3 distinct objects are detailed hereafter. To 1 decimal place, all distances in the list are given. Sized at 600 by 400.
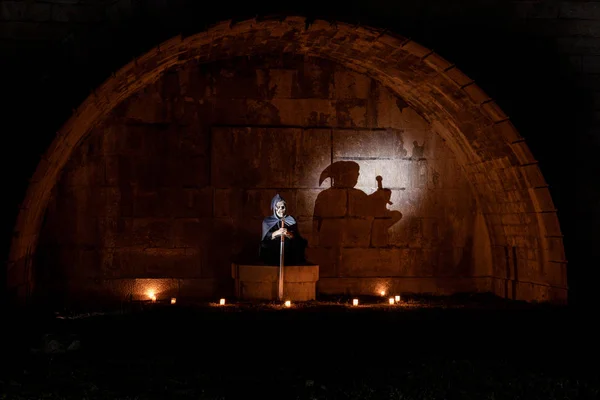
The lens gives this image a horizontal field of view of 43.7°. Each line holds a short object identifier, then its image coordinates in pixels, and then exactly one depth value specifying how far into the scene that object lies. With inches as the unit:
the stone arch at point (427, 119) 399.3
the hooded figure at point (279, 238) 445.1
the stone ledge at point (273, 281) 437.4
